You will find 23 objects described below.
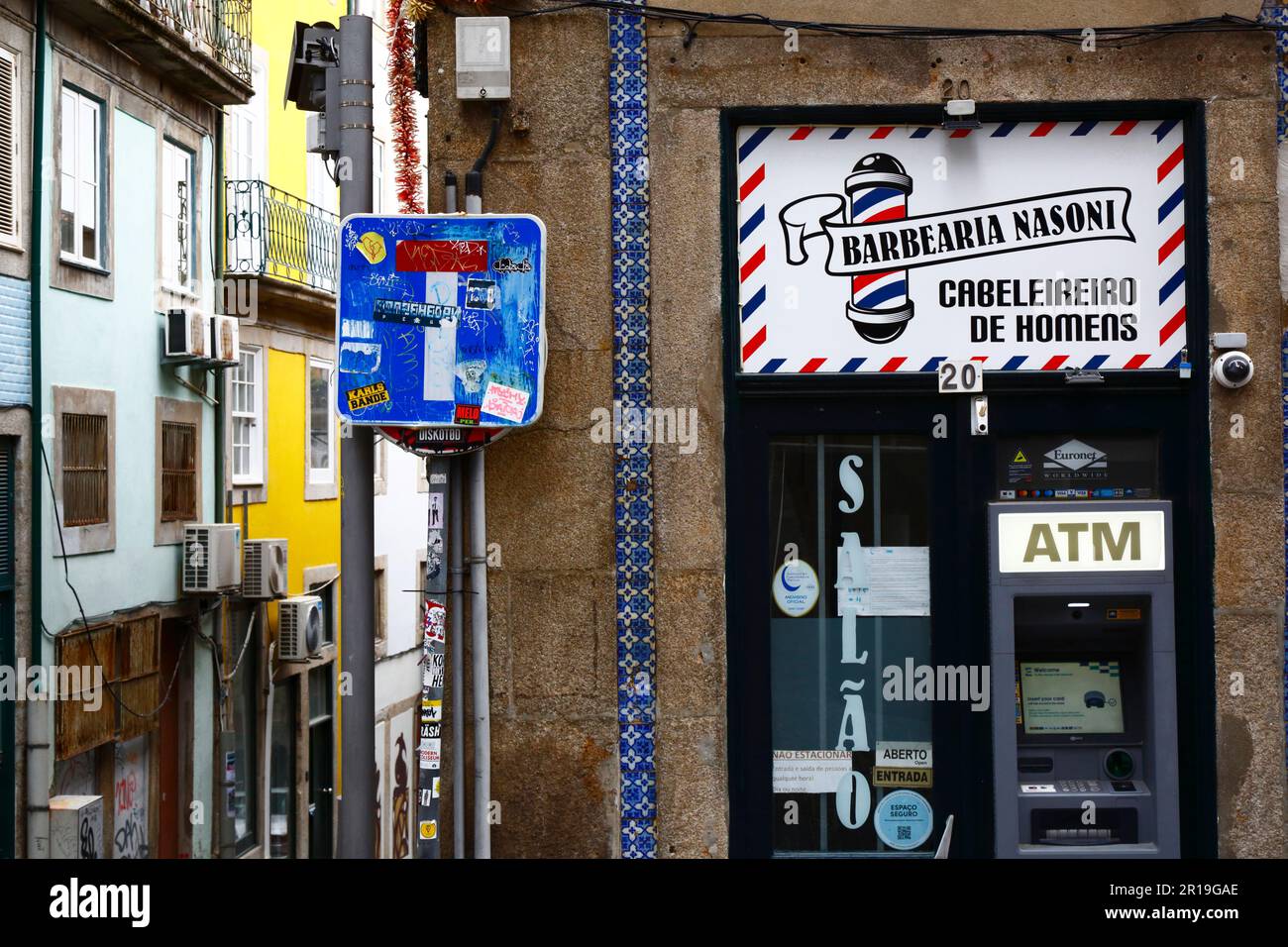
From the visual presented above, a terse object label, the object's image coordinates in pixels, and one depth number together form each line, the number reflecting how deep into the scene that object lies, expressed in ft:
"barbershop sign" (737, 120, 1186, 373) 19.11
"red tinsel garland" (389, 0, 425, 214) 19.08
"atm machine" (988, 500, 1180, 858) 18.47
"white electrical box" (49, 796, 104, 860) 37.70
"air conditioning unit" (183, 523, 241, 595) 50.11
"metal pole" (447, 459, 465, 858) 18.40
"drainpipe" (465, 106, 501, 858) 18.38
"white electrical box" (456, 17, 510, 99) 18.54
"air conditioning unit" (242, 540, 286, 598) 53.78
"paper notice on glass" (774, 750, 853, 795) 19.01
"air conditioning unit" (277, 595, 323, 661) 56.95
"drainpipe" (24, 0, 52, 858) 38.95
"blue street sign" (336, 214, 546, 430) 17.89
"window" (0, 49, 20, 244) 38.68
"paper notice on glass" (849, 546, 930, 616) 19.06
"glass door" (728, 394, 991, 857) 18.92
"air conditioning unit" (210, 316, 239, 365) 50.57
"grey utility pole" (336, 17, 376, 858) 17.48
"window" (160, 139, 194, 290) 50.72
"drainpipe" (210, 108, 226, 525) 54.60
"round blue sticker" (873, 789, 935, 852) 18.95
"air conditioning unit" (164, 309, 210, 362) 49.03
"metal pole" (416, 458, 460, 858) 17.21
